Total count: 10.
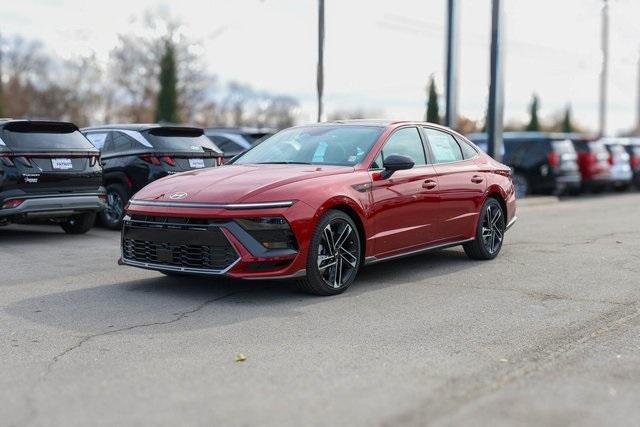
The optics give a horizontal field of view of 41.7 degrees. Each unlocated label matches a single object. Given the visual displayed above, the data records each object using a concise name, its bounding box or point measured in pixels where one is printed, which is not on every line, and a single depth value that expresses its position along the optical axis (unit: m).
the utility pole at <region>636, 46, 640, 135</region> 51.42
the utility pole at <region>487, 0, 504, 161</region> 18.92
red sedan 6.74
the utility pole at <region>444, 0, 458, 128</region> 19.75
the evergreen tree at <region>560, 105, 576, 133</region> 63.19
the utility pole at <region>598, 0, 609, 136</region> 40.16
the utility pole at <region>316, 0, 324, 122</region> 20.52
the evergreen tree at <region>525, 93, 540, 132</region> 57.00
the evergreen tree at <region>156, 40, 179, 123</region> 47.31
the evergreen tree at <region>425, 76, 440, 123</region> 34.84
